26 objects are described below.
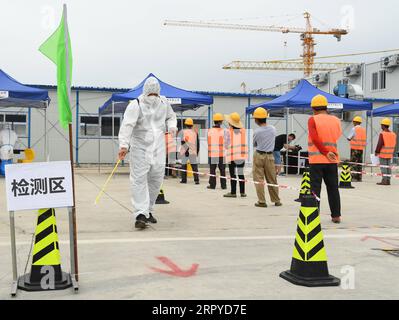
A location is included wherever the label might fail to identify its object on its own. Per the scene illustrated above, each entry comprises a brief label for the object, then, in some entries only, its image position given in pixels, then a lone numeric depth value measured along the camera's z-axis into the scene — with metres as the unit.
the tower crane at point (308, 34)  91.25
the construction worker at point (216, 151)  12.81
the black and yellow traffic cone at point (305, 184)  9.68
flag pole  4.21
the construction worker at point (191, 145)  14.97
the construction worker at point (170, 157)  16.42
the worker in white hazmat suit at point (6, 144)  16.20
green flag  4.23
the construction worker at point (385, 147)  14.97
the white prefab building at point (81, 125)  23.89
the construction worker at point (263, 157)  9.59
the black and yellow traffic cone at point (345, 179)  13.85
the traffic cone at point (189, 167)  16.10
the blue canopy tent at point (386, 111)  18.41
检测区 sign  4.09
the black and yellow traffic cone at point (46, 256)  4.33
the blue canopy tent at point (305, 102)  17.31
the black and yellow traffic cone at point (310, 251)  4.43
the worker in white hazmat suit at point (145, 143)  6.94
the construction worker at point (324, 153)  7.69
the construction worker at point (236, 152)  11.05
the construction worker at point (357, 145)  15.81
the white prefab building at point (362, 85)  25.68
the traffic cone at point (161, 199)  9.97
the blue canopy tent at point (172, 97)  16.02
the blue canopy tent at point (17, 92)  14.67
